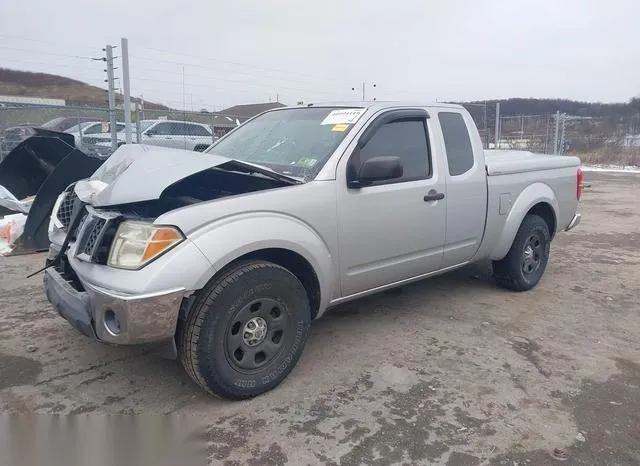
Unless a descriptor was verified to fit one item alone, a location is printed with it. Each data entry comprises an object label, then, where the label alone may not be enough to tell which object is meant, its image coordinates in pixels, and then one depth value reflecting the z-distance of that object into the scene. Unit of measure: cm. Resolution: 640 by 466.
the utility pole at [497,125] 1730
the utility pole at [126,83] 912
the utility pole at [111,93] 953
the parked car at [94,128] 1270
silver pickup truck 287
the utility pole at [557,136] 1787
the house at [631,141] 2691
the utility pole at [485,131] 1469
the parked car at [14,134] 993
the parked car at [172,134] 1237
